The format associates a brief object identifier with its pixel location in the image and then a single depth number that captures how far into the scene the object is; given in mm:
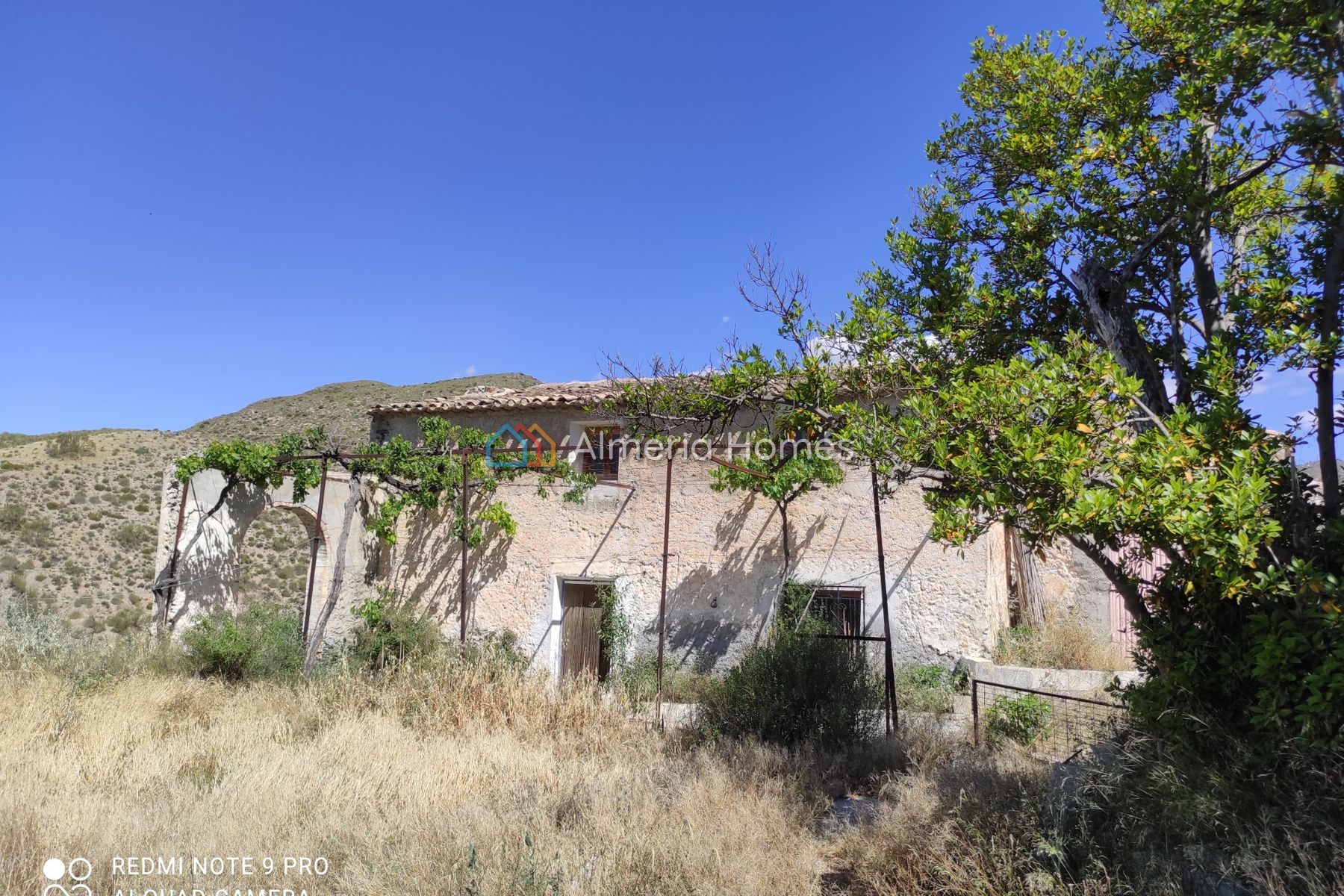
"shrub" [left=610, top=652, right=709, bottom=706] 8875
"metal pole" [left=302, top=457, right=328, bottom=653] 11227
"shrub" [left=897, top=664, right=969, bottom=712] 9109
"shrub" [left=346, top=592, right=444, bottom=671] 10312
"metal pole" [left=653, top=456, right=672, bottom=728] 7672
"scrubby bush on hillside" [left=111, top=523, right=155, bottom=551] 21172
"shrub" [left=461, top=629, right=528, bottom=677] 8188
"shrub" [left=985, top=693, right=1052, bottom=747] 7277
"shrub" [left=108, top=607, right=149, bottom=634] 16688
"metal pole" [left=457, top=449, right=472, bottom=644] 9664
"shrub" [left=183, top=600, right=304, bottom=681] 9172
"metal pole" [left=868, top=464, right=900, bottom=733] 7422
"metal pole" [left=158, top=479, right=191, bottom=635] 10875
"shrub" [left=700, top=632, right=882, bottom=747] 7027
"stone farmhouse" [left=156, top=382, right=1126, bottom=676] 10406
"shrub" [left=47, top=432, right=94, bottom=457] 26047
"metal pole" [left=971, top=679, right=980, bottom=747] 6990
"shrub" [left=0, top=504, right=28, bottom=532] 20891
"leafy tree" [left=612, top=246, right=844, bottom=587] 5523
